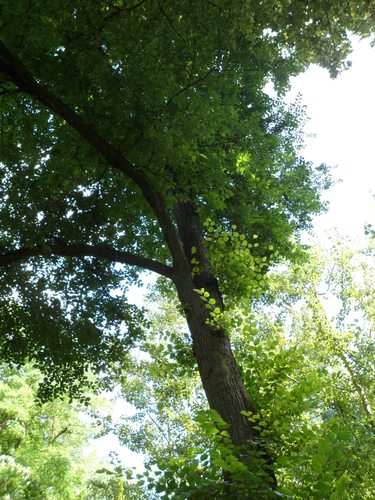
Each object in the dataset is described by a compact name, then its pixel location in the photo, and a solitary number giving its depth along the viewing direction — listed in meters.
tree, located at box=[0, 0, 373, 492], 5.21
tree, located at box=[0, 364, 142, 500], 15.35
